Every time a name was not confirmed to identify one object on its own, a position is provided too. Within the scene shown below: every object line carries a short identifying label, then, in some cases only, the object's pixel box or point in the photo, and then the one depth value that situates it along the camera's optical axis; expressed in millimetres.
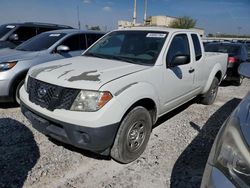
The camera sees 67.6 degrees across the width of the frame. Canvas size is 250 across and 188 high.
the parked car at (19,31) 6225
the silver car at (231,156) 1153
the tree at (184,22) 49025
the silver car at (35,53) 3720
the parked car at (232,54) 6405
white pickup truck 2124
